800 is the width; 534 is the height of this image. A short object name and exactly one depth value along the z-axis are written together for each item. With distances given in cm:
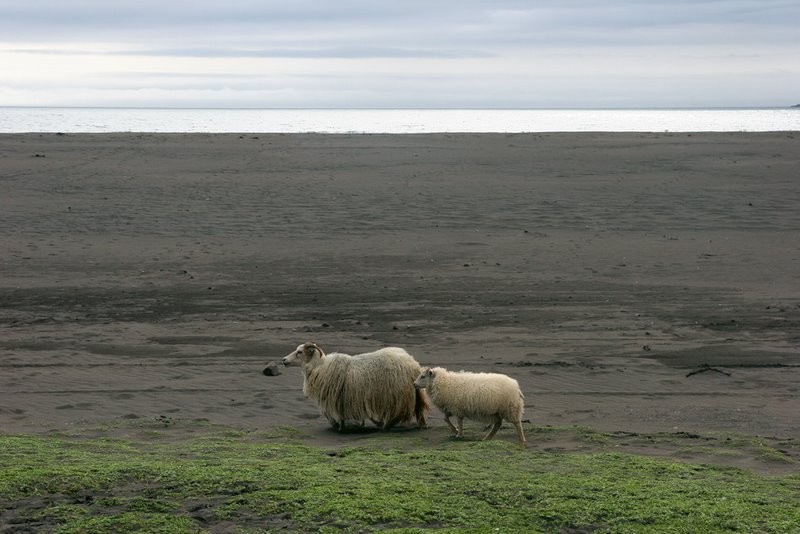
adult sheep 1125
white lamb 1028
